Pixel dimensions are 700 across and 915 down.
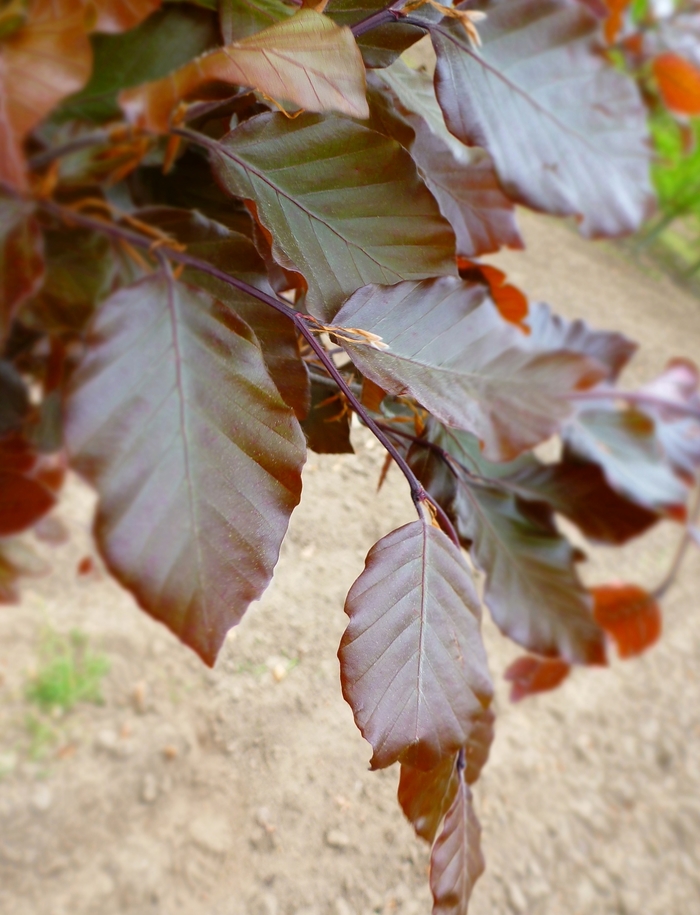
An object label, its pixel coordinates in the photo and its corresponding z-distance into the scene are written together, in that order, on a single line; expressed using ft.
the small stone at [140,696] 2.32
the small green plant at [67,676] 2.43
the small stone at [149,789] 1.98
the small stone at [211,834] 1.49
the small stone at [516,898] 1.64
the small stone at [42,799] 2.13
